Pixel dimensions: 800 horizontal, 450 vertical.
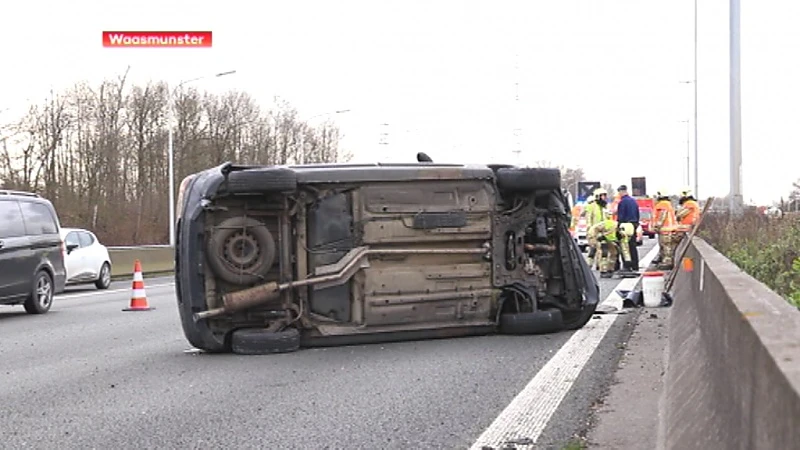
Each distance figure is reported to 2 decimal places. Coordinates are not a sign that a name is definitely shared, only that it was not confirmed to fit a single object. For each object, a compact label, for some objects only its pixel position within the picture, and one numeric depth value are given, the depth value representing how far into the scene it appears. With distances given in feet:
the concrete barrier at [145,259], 93.50
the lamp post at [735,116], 71.26
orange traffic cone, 50.58
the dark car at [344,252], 30.04
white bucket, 42.75
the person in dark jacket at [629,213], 65.62
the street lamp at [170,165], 120.37
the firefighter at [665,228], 61.31
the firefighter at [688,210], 61.62
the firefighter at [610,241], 62.95
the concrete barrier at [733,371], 8.79
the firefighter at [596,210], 63.52
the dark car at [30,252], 46.52
